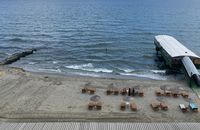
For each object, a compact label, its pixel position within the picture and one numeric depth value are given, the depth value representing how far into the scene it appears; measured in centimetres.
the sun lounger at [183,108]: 4306
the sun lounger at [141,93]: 4845
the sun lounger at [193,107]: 4303
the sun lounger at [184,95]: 4847
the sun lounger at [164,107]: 4323
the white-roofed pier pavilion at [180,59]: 5649
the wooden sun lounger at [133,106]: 4272
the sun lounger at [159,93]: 4897
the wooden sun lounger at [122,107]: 4284
